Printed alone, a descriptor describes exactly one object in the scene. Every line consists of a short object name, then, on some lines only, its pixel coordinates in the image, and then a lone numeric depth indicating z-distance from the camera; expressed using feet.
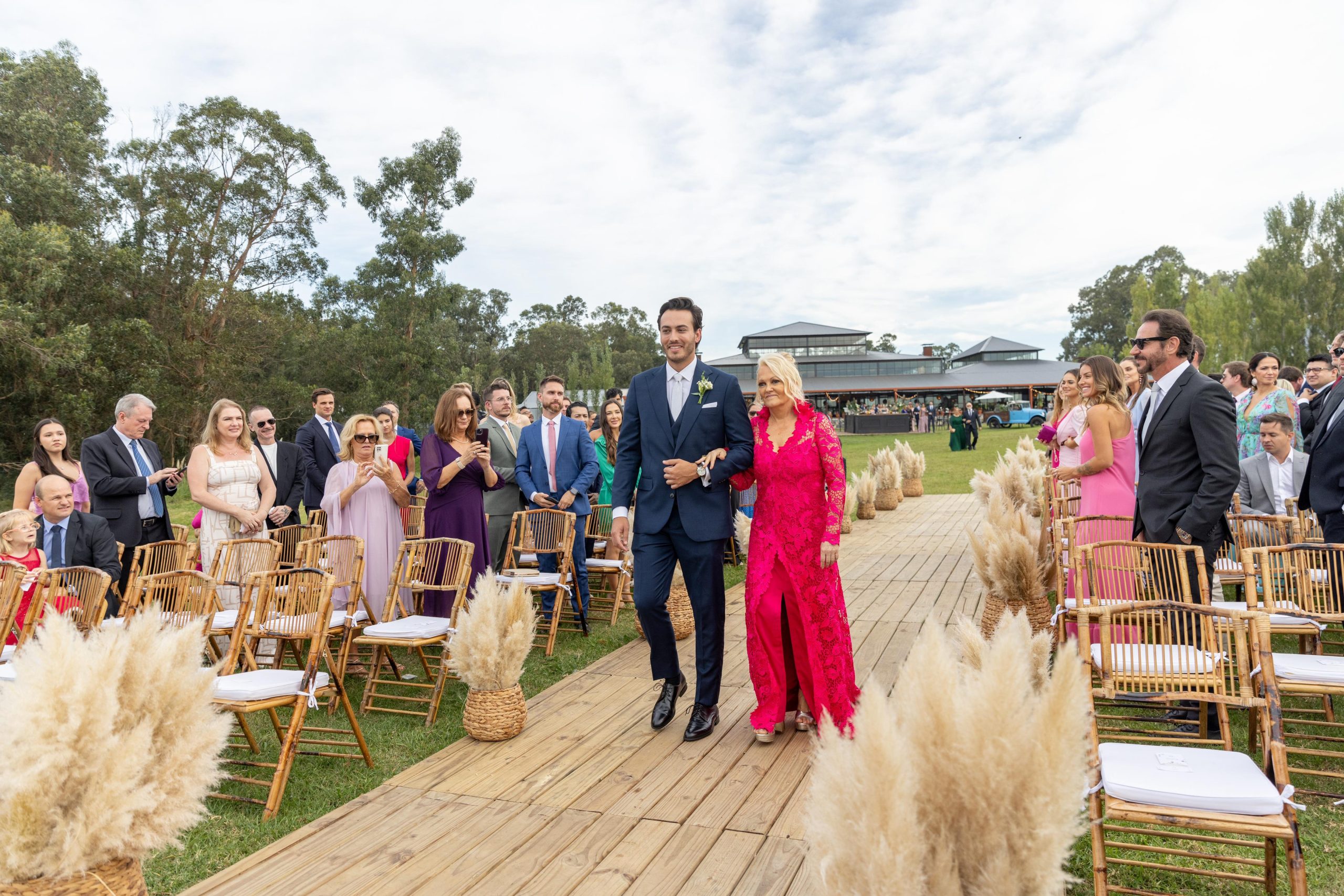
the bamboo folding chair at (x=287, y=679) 11.69
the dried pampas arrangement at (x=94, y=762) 6.04
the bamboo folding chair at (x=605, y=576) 23.56
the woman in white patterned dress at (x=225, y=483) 19.26
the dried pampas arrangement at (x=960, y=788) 4.87
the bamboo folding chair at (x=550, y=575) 20.45
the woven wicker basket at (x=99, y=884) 6.09
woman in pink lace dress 13.28
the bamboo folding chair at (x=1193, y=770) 7.33
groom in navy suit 13.82
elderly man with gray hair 20.59
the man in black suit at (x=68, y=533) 17.31
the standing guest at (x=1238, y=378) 28.04
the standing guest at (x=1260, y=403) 25.11
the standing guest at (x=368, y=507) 19.48
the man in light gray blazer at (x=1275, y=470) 21.47
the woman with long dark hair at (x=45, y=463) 20.29
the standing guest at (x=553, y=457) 23.93
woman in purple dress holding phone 19.99
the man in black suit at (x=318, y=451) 25.75
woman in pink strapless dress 17.40
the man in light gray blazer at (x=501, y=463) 24.52
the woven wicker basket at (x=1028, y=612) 17.58
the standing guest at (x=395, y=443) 23.69
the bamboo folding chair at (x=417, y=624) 15.46
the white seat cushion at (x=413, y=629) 15.34
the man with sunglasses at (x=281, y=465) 24.07
